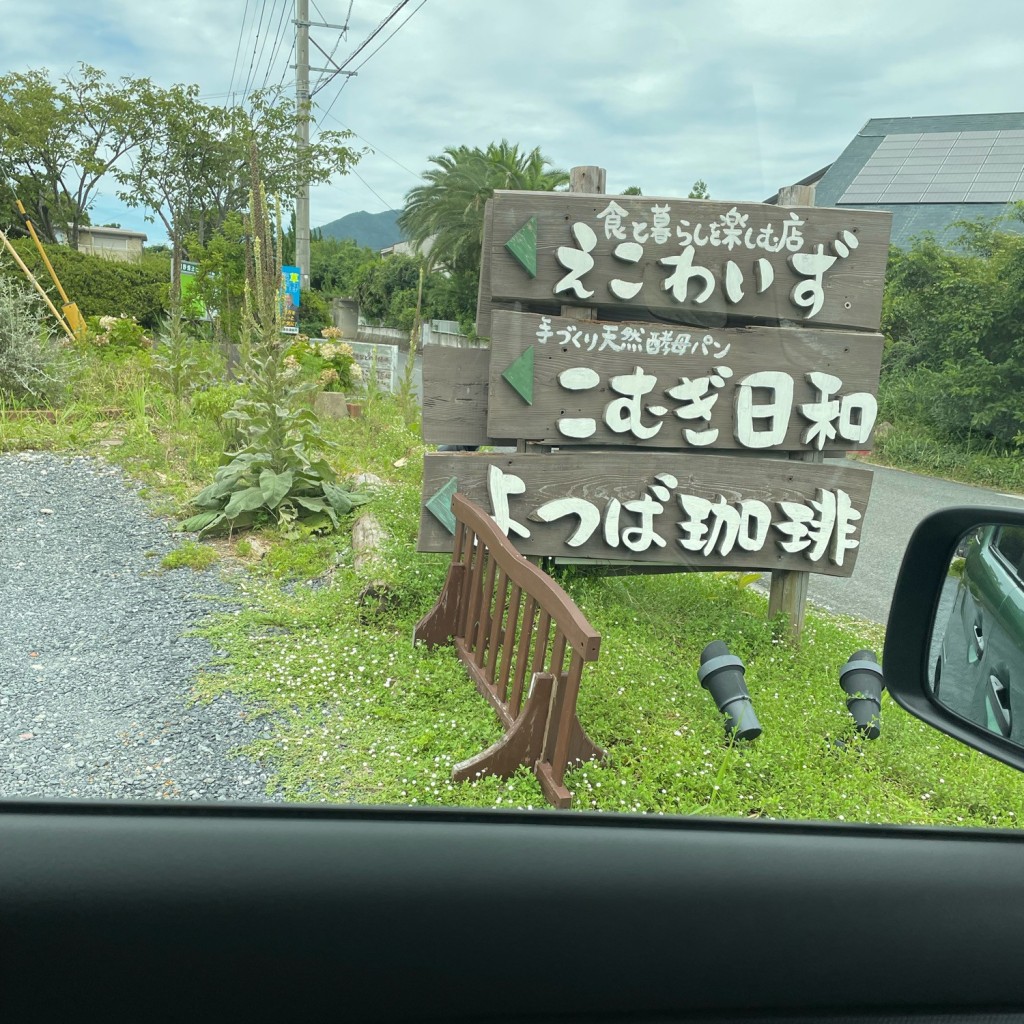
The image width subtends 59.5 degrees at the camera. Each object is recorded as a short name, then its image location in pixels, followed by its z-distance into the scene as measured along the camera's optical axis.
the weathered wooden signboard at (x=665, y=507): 3.79
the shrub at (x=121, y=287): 11.13
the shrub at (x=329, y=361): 8.42
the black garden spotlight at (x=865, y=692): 2.95
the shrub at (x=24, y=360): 7.56
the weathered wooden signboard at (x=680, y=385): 3.73
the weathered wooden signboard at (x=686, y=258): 3.69
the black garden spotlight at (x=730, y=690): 2.87
